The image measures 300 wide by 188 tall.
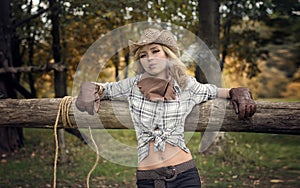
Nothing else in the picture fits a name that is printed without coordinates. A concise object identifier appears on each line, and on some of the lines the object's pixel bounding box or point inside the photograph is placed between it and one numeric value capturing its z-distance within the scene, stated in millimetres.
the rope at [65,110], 3484
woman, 3020
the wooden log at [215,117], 3316
